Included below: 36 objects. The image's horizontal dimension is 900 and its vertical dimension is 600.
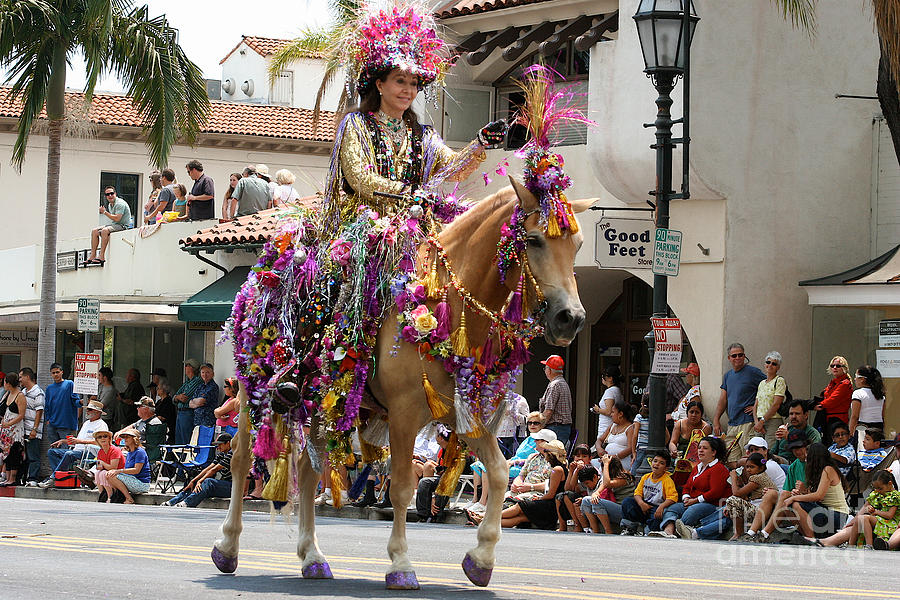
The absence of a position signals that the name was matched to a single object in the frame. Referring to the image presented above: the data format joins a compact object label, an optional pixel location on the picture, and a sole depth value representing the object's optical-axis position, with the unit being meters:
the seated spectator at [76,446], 24.22
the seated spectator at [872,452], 16.64
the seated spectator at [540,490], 17.70
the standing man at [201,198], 31.16
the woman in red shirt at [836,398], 18.30
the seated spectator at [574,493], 17.48
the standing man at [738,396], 19.55
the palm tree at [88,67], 27.22
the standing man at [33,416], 26.33
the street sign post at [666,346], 18.28
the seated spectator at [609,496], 17.11
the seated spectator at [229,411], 23.05
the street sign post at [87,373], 26.02
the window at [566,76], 26.42
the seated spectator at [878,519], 14.73
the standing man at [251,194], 29.09
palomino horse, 8.61
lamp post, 17.97
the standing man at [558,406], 20.23
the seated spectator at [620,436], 18.91
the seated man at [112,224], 34.66
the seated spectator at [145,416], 25.48
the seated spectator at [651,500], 16.77
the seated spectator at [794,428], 17.17
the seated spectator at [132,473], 22.50
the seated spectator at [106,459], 22.59
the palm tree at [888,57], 16.31
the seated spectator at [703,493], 16.23
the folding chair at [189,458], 23.81
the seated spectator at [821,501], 15.30
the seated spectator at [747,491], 15.92
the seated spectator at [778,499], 15.53
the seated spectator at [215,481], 21.52
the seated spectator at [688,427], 19.42
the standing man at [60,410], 26.27
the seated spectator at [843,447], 16.60
